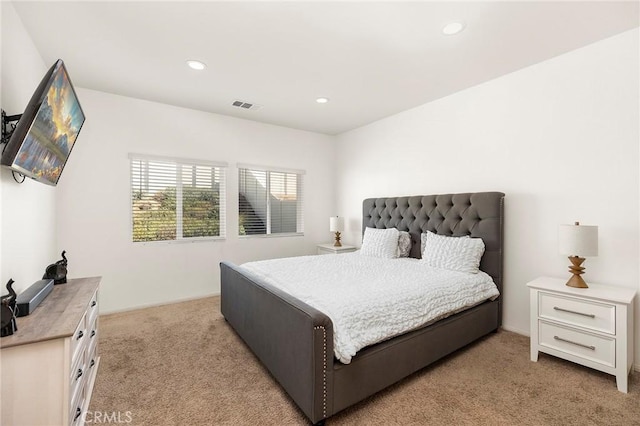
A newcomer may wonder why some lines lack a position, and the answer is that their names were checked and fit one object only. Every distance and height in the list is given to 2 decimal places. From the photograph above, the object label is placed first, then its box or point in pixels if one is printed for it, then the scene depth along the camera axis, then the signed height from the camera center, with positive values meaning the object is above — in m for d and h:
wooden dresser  1.25 -0.72
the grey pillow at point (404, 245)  3.58 -0.43
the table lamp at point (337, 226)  4.71 -0.25
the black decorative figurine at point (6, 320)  1.27 -0.49
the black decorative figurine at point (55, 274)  2.15 -0.47
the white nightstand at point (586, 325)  1.95 -0.84
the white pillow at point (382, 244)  3.51 -0.41
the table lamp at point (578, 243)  2.14 -0.24
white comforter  1.76 -0.60
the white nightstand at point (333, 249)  4.47 -0.61
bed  1.60 -0.88
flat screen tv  1.54 +0.49
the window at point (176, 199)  3.59 +0.16
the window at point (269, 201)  4.37 +0.15
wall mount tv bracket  1.71 +0.53
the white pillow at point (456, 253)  2.76 -0.42
